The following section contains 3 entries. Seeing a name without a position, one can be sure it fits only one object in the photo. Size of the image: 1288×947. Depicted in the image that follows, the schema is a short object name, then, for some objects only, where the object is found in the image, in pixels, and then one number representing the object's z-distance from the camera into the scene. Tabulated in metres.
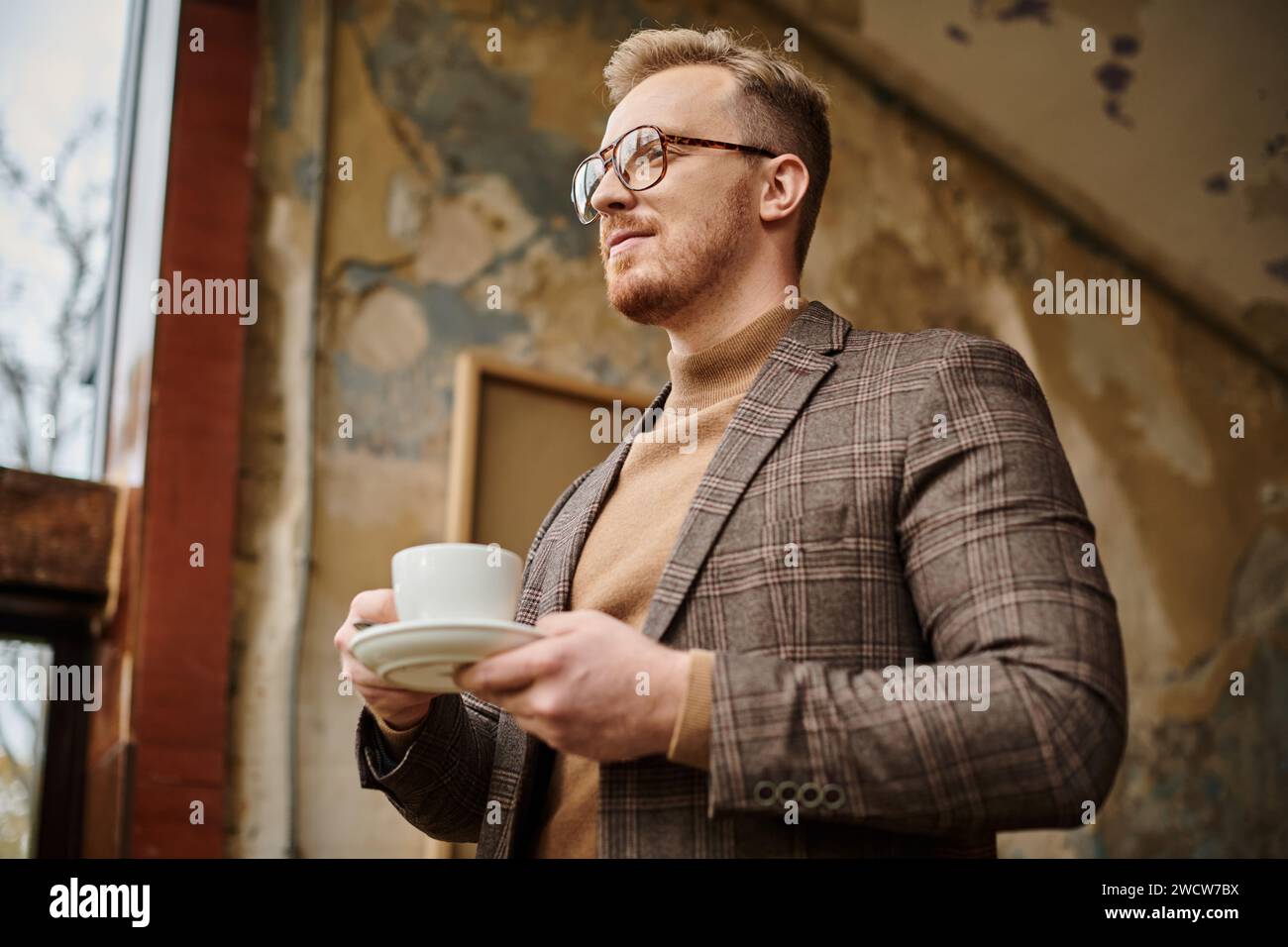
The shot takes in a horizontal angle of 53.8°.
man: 0.95
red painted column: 2.11
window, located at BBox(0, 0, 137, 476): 2.39
